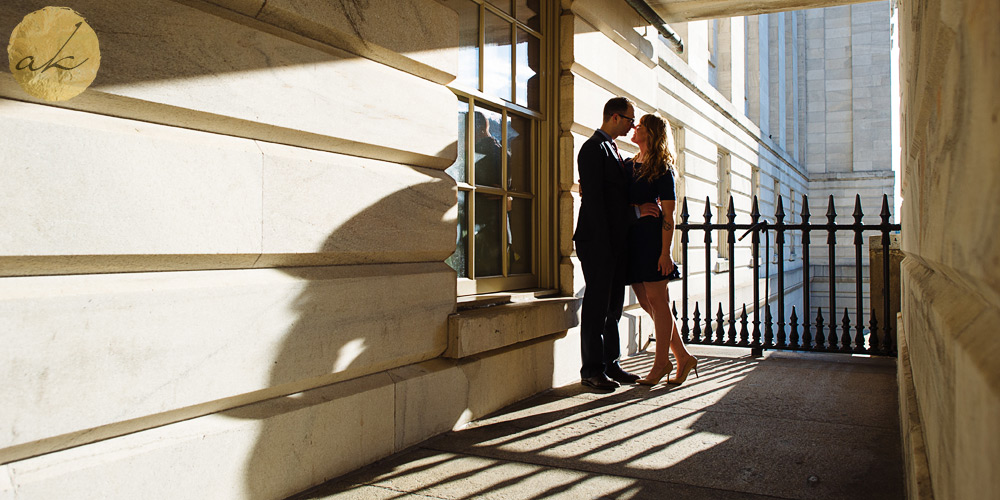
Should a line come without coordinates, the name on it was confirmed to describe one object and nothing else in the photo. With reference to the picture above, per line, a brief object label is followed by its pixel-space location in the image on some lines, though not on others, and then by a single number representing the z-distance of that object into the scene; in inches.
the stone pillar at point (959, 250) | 29.4
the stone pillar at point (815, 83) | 1298.0
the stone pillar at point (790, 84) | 1111.6
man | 195.5
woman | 197.0
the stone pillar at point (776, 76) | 959.0
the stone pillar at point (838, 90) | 1277.1
